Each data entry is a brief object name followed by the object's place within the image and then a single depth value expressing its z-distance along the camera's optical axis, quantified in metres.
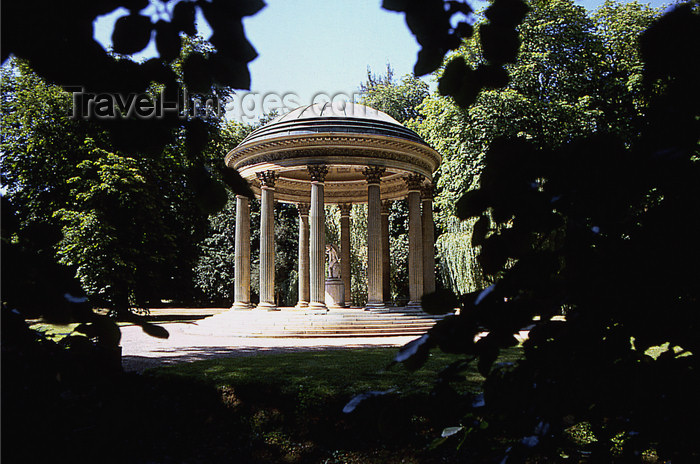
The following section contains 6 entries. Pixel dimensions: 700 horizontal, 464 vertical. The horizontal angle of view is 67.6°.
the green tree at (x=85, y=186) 21.92
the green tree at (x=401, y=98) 47.97
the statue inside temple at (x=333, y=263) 27.89
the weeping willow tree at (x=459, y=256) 27.78
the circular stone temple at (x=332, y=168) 23.30
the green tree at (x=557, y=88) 25.45
